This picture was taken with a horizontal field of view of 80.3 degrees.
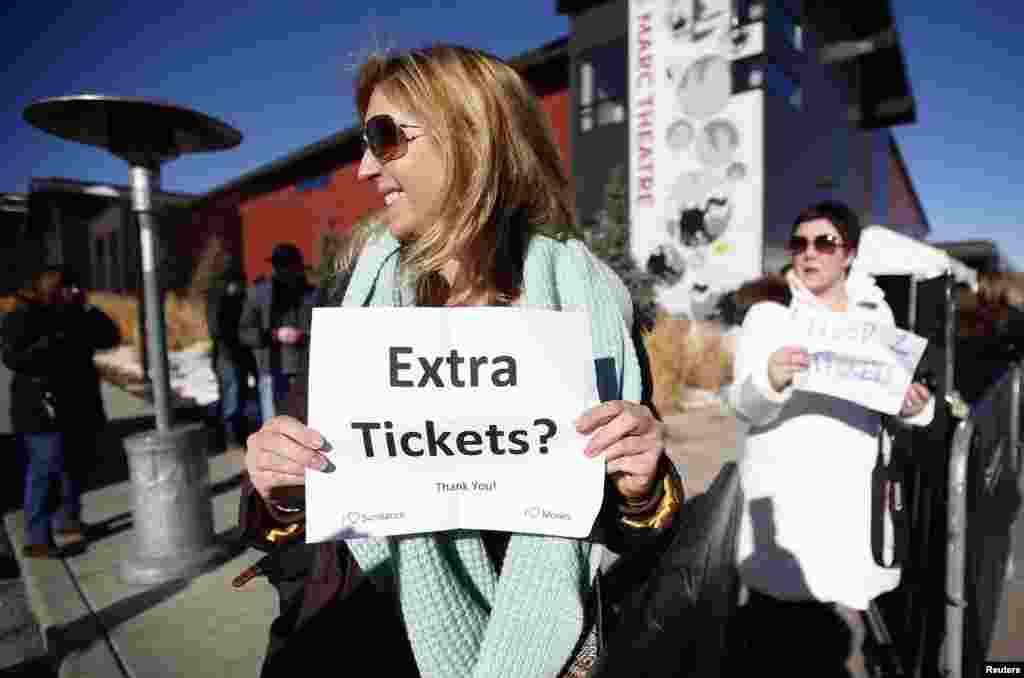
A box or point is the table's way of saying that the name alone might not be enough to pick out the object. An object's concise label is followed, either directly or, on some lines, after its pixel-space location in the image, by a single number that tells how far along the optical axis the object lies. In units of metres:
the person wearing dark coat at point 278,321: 5.60
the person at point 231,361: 6.80
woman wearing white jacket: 2.34
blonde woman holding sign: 1.12
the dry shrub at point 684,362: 8.96
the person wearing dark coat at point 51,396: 4.04
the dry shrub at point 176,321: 16.22
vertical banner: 14.50
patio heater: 3.67
